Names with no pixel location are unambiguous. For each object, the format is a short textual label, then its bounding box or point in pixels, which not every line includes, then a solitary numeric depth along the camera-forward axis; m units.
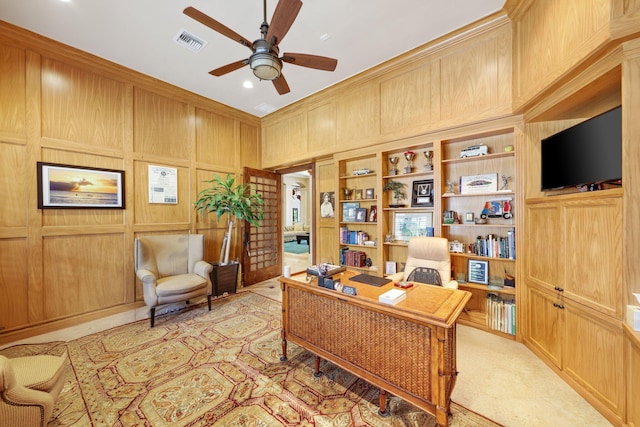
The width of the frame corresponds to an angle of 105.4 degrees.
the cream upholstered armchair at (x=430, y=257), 2.59
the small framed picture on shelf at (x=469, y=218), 2.99
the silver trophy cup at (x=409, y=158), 3.40
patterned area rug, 1.66
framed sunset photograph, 2.89
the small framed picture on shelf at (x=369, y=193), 3.82
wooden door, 4.74
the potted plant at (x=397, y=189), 3.55
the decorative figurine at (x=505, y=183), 2.80
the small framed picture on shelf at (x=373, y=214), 3.76
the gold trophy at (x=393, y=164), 3.61
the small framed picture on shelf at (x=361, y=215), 3.87
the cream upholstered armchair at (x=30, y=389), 1.12
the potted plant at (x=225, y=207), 4.04
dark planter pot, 3.96
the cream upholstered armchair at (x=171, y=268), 3.01
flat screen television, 1.71
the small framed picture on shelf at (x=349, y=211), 4.01
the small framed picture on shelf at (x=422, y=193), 3.26
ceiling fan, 1.69
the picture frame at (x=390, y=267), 3.49
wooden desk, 1.43
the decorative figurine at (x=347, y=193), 4.11
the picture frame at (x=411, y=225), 3.35
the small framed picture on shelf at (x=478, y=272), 2.86
